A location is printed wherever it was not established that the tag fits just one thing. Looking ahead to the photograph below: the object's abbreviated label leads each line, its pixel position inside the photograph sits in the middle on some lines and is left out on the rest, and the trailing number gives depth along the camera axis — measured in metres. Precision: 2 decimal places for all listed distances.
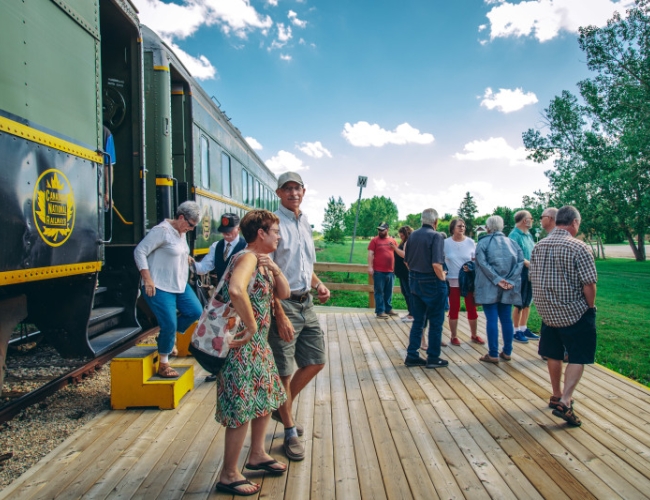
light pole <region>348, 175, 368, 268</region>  10.23
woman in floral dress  2.39
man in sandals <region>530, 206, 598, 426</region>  3.49
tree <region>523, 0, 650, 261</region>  17.45
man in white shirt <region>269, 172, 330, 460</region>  2.94
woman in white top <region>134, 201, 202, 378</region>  3.95
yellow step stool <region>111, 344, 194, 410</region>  3.70
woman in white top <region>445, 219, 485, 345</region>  6.00
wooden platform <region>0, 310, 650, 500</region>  2.59
